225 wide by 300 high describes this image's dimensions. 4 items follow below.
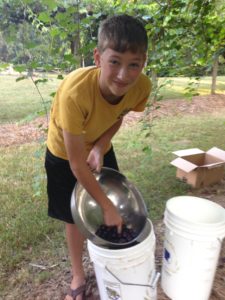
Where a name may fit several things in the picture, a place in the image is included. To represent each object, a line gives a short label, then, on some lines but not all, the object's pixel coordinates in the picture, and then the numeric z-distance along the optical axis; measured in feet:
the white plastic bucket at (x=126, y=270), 4.05
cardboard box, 9.58
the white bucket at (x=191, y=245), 4.34
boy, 3.86
